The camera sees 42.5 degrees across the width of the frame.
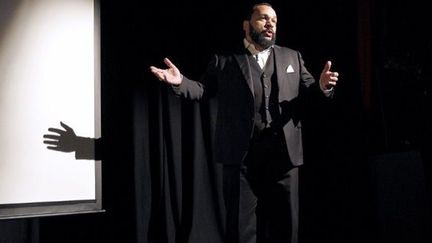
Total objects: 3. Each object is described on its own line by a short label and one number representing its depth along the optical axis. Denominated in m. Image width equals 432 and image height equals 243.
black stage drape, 3.26
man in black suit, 2.56
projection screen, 2.78
